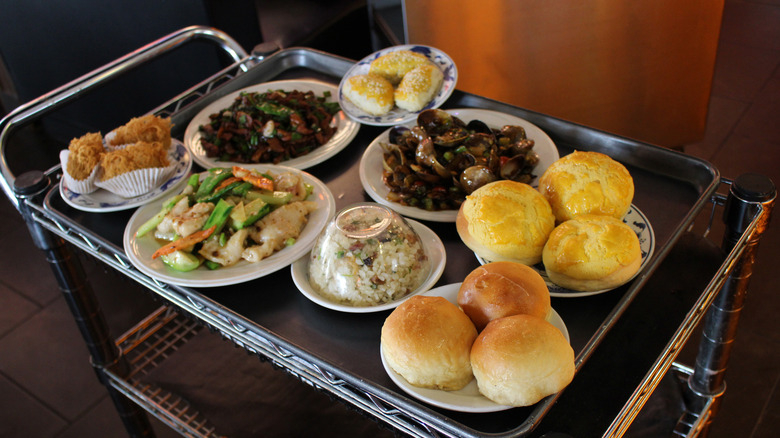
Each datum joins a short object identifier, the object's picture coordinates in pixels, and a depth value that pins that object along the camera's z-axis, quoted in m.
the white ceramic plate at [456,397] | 0.85
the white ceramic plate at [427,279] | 1.06
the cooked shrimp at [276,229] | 1.19
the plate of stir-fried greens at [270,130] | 1.49
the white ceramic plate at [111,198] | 1.35
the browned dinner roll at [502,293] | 0.90
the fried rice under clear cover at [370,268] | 1.08
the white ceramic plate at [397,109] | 1.49
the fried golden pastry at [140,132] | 1.42
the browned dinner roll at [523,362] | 0.82
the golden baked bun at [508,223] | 1.04
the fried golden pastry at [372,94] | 1.50
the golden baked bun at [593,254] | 0.98
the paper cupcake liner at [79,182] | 1.35
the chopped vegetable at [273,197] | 1.27
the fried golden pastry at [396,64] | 1.57
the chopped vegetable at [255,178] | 1.28
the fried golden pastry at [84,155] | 1.35
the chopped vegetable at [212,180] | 1.30
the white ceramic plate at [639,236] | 1.02
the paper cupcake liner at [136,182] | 1.33
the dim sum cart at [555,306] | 0.97
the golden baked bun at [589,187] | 1.07
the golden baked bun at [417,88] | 1.48
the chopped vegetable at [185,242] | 1.18
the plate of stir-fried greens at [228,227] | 1.18
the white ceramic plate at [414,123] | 1.24
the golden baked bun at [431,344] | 0.86
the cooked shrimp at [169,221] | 1.25
